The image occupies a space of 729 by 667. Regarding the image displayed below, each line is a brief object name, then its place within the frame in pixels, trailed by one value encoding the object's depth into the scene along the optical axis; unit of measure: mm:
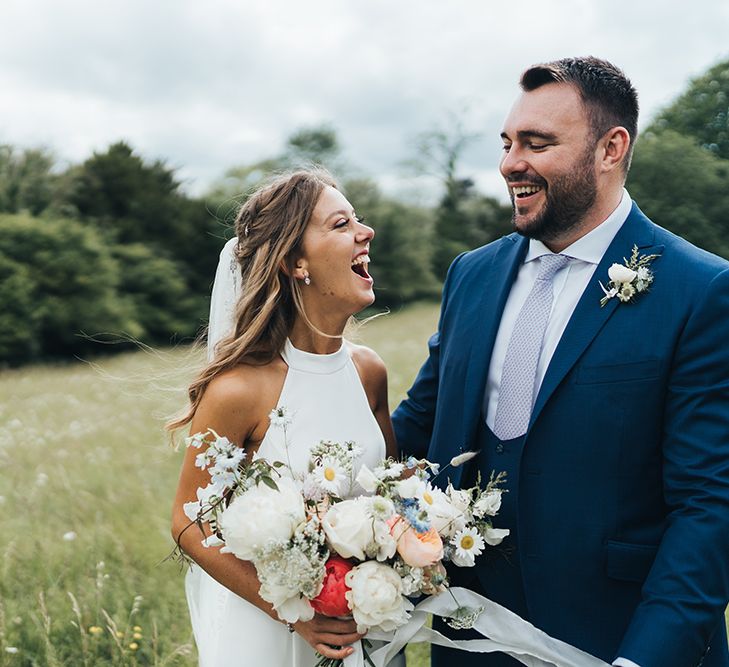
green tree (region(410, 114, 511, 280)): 30242
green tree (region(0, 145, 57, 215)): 23203
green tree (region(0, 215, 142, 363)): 19469
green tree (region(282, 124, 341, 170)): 42719
